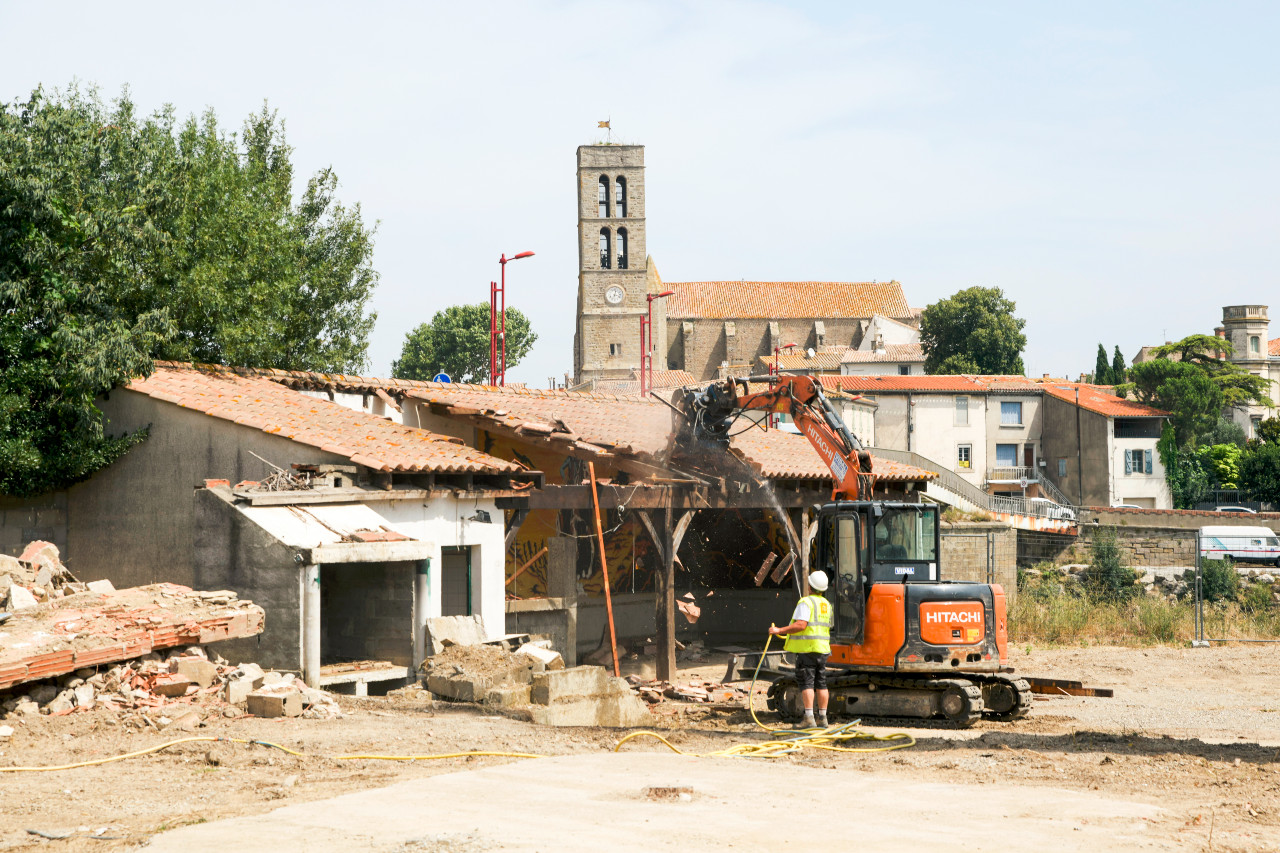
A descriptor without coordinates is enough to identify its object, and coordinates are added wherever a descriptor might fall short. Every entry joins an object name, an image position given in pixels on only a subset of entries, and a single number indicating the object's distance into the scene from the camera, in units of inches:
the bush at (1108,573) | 1405.0
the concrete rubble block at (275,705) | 481.1
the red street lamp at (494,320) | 1036.4
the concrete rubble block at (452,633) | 605.0
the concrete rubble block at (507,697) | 538.9
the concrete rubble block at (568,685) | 545.3
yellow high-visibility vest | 530.3
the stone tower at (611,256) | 3319.4
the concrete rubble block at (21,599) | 520.4
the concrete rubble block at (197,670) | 497.4
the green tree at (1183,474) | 2351.1
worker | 530.9
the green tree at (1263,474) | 2251.5
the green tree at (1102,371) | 3353.8
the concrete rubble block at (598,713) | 532.4
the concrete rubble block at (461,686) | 550.0
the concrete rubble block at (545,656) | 608.9
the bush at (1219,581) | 1343.5
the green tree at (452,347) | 3292.3
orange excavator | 542.0
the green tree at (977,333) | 3038.9
